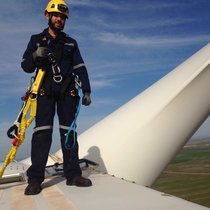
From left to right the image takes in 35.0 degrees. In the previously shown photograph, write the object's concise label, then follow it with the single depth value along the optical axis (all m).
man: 4.79
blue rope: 4.91
